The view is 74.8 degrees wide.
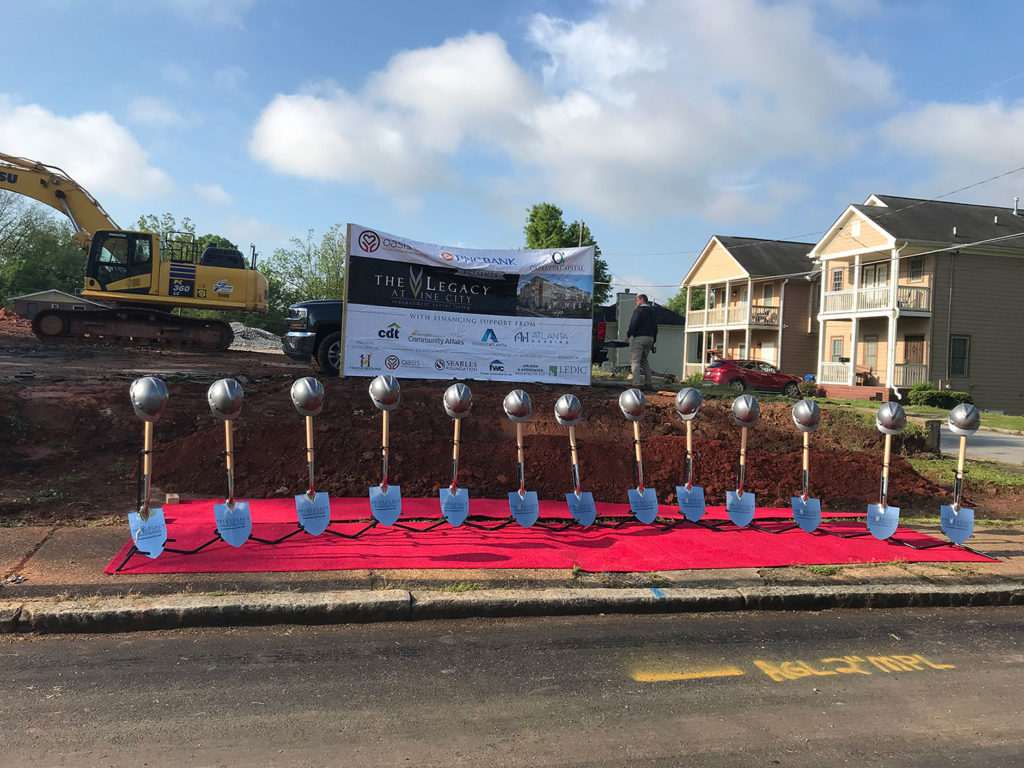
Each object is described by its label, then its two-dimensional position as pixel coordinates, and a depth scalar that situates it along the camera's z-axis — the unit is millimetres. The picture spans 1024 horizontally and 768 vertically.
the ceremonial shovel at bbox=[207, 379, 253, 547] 5184
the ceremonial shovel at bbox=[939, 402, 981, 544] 6083
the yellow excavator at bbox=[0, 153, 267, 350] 19234
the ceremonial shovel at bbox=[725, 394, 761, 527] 6426
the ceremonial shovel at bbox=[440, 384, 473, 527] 6000
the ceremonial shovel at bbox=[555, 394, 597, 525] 6230
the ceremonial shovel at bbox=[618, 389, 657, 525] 6312
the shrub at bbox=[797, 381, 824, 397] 28484
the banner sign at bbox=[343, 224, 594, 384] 10188
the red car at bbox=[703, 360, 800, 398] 28547
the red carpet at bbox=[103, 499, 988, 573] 5172
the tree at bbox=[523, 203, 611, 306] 47375
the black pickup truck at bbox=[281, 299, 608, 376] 12266
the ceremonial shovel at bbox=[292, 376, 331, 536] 5590
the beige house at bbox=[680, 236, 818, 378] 37812
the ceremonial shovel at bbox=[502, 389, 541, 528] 6125
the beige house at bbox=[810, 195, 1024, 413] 28797
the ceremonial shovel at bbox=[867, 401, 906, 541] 6215
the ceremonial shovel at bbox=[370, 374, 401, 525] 5883
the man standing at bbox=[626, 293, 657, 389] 13492
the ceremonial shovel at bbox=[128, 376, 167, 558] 4949
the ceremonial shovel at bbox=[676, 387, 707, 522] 6477
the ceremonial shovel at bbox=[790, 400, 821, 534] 6452
